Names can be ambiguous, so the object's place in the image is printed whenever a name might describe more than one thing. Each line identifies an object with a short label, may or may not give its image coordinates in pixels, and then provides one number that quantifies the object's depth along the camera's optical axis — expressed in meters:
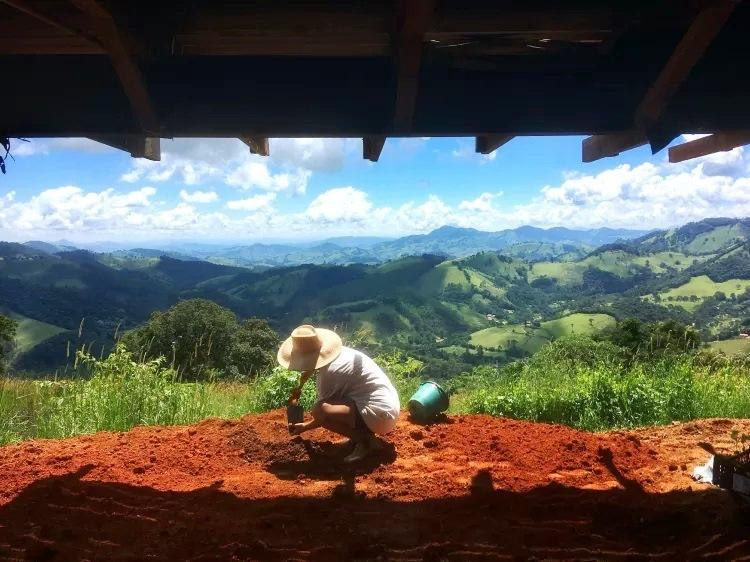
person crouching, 4.04
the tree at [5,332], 20.66
